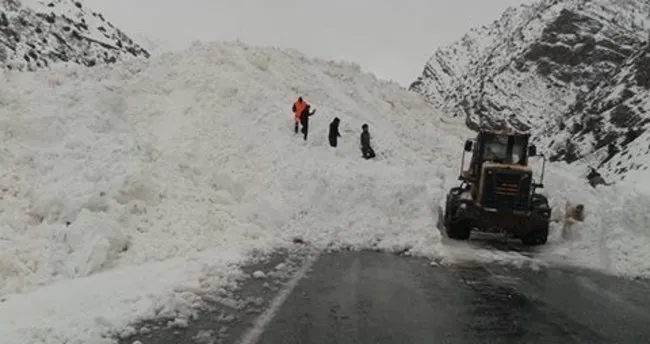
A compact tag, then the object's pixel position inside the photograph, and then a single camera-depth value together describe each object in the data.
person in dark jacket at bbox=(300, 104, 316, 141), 24.17
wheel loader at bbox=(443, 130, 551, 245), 15.38
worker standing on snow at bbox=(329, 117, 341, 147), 24.09
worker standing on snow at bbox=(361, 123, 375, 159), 24.08
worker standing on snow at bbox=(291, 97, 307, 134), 24.47
